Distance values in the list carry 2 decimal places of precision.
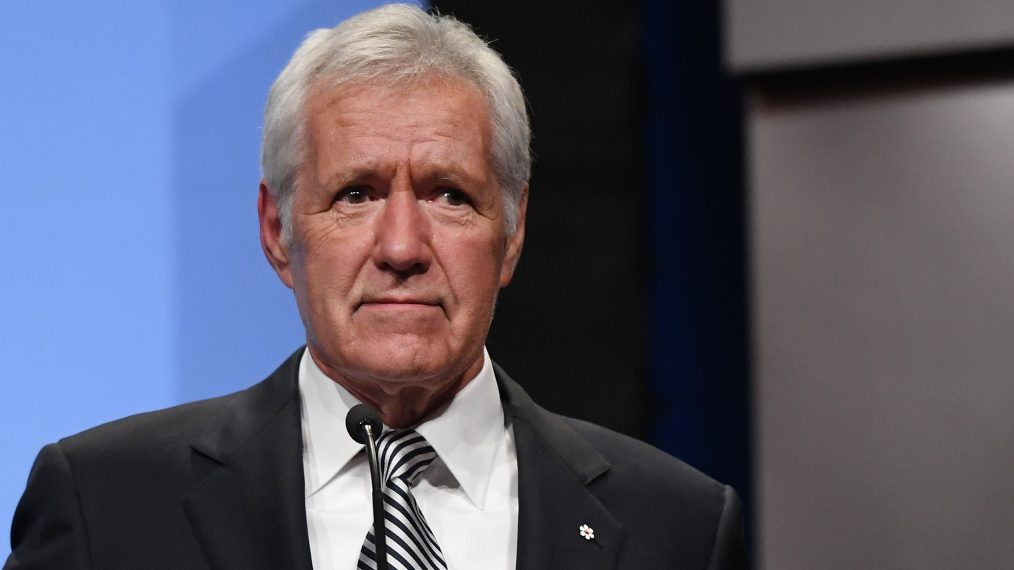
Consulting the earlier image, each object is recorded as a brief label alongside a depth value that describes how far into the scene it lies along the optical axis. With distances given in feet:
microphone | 17.13
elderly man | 17.44
